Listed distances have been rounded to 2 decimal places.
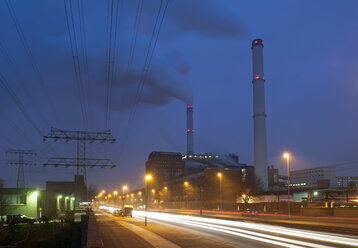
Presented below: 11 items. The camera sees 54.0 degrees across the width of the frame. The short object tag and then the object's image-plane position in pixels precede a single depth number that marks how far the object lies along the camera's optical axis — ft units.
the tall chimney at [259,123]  364.17
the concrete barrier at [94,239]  54.06
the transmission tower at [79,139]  131.03
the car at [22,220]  138.51
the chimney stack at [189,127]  560.20
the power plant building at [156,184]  617.21
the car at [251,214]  188.07
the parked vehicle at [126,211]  198.80
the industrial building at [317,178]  388.00
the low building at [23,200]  172.86
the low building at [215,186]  360.24
